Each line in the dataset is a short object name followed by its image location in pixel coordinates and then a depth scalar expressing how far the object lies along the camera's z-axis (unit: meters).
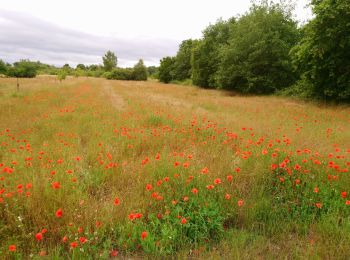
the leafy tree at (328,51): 13.18
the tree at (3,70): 33.44
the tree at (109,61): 102.44
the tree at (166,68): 58.03
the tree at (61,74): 36.00
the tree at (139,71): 76.88
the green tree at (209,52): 34.16
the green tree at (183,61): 52.18
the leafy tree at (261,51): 24.02
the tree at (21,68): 34.69
